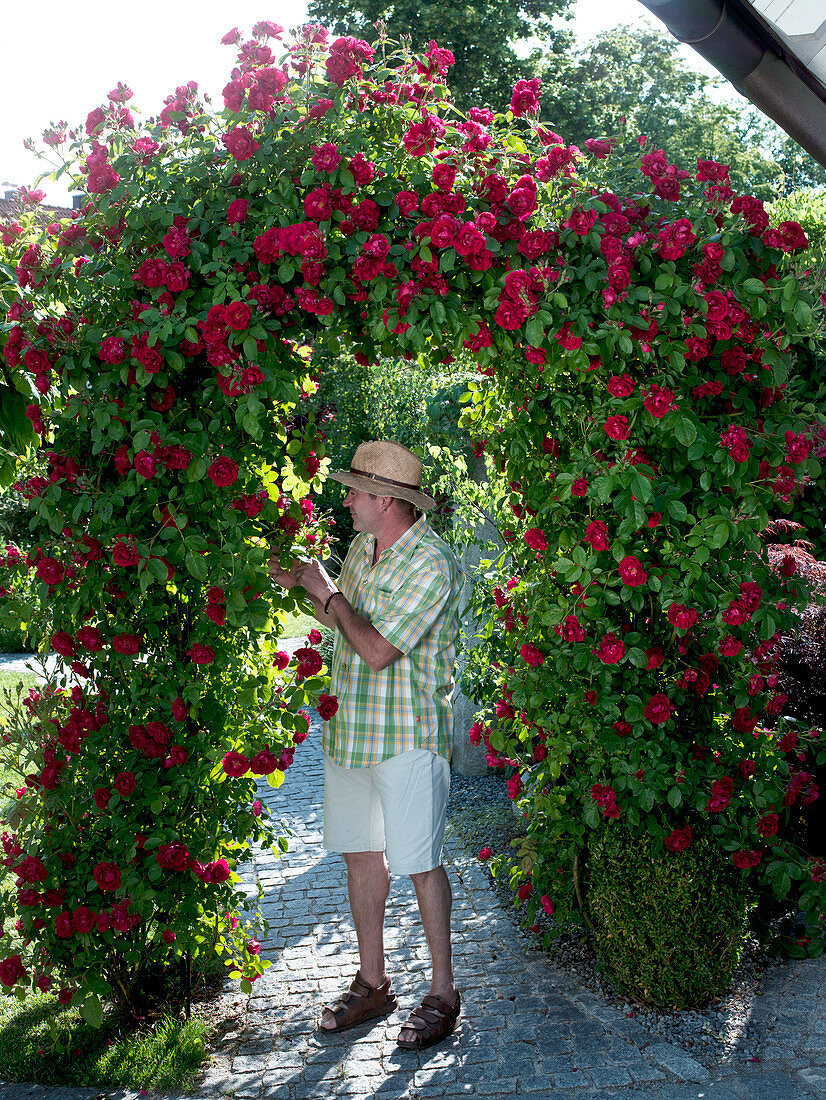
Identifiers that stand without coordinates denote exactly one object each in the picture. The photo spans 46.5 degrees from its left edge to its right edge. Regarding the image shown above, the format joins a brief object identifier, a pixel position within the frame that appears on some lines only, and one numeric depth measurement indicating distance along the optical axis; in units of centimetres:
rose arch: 293
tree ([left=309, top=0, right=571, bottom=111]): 1662
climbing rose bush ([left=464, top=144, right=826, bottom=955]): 303
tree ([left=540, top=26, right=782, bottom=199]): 1970
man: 326
